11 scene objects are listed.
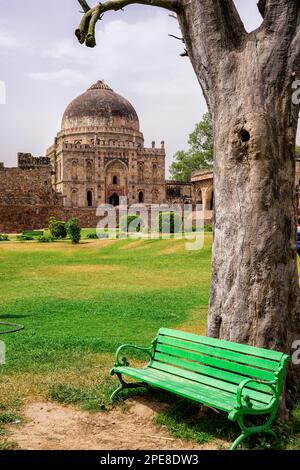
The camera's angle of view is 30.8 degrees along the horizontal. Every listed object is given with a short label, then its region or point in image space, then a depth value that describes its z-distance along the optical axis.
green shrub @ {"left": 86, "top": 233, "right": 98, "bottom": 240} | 23.53
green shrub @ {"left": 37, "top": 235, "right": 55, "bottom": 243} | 22.26
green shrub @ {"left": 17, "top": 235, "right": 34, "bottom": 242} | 23.27
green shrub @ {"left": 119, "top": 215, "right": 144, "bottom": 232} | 26.53
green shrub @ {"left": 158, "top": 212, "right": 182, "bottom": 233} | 22.50
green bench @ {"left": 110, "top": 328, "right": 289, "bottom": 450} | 3.38
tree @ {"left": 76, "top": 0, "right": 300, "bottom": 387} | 4.19
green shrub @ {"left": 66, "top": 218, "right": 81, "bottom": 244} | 21.27
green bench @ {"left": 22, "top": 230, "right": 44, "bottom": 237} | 25.30
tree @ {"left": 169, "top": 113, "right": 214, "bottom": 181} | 44.09
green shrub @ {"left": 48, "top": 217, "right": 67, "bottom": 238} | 23.78
